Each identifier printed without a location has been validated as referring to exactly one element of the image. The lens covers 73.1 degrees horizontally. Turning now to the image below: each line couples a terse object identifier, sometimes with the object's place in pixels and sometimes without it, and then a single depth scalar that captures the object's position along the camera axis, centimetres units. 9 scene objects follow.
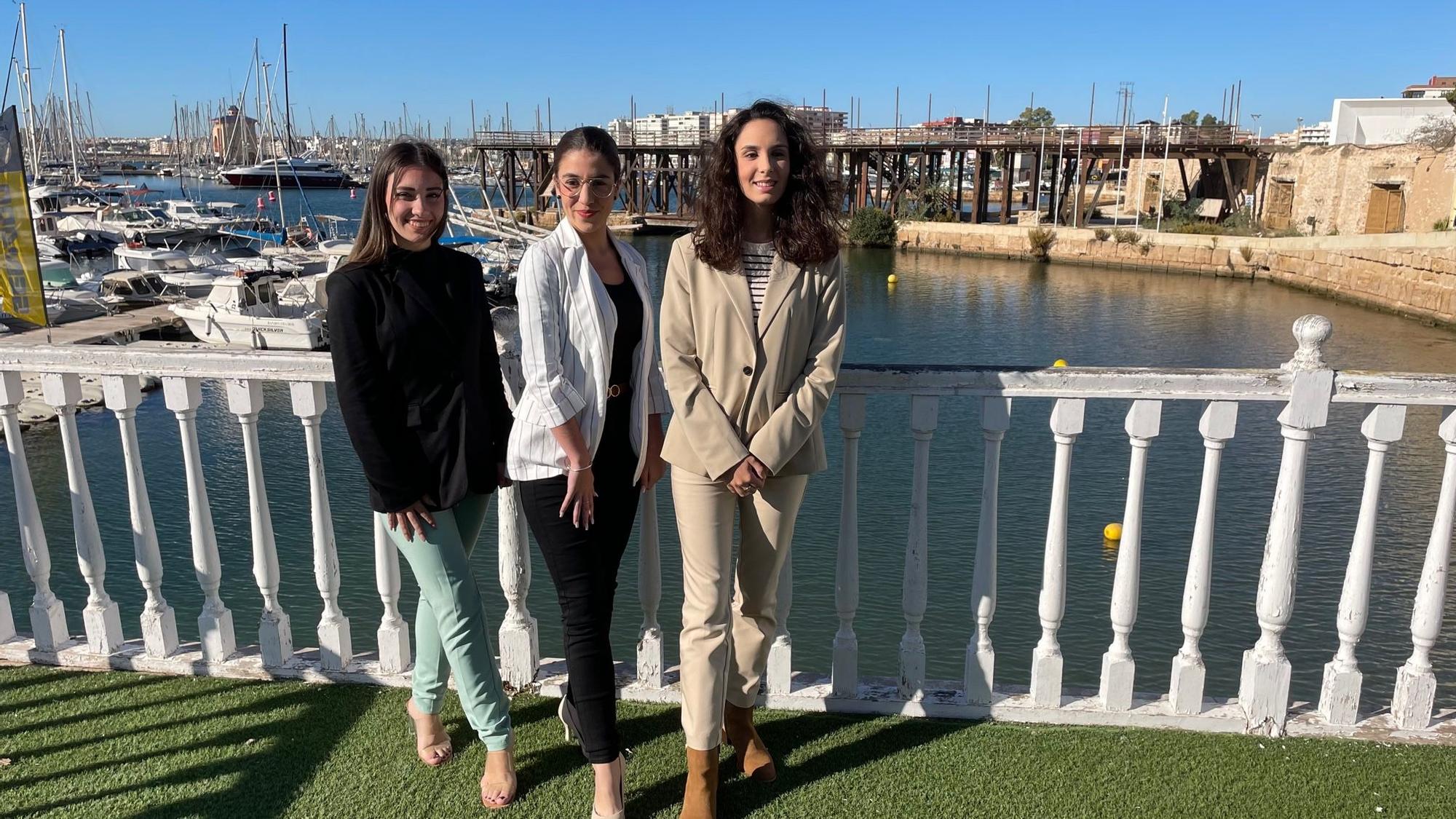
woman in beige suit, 221
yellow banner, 352
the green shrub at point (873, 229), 3678
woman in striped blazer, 212
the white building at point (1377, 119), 3588
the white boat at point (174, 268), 2314
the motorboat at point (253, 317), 1806
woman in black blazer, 213
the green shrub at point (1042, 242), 3269
